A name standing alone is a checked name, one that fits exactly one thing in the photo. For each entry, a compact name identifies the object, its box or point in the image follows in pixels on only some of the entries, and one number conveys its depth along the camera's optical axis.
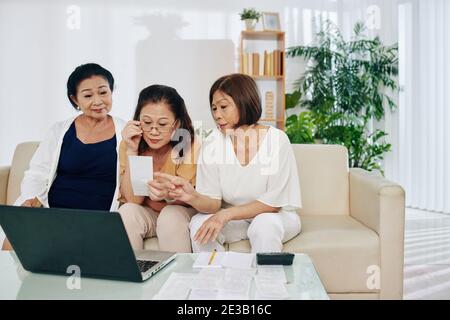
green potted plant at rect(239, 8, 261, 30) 3.78
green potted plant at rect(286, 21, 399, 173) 3.93
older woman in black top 1.96
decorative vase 3.79
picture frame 3.92
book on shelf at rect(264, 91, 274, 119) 3.85
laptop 1.05
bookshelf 3.77
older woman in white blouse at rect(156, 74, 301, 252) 1.71
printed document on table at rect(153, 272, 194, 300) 1.01
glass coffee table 1.04
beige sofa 1.75
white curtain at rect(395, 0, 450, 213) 3.95
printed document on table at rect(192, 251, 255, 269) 1.22
